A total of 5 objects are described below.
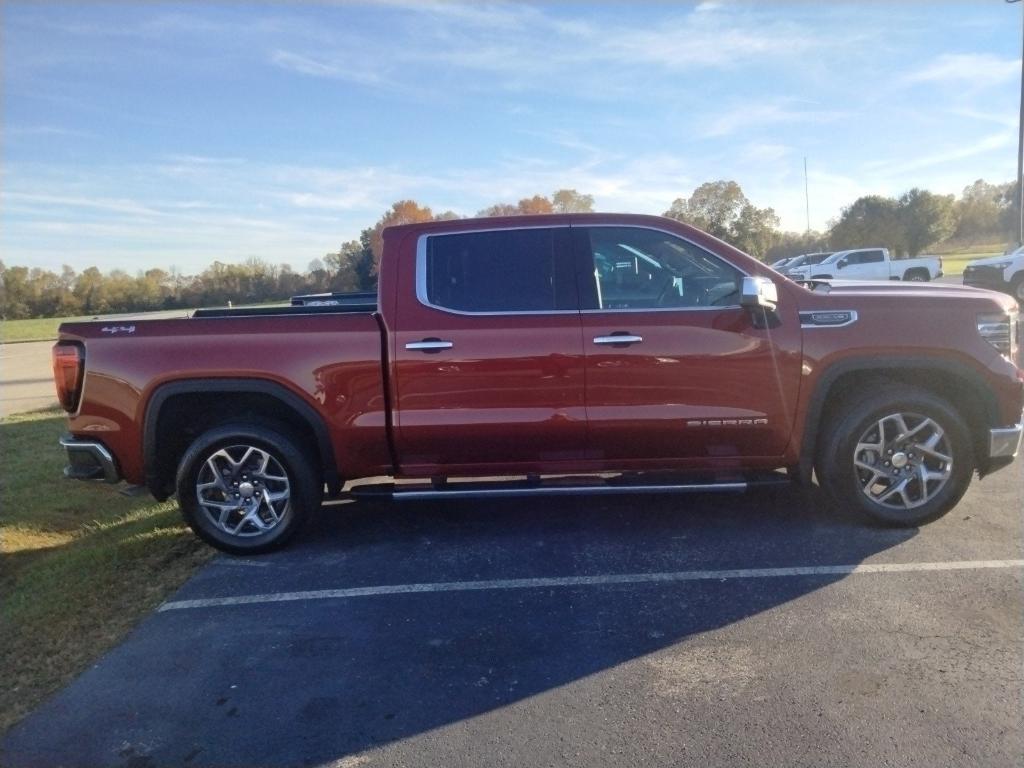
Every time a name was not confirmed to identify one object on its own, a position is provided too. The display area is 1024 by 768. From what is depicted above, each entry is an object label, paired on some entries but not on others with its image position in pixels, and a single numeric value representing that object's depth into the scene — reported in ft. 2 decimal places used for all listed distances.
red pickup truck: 15.05
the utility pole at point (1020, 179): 87.49
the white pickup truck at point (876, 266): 92.63
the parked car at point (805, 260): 90.68
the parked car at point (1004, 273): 66.49
